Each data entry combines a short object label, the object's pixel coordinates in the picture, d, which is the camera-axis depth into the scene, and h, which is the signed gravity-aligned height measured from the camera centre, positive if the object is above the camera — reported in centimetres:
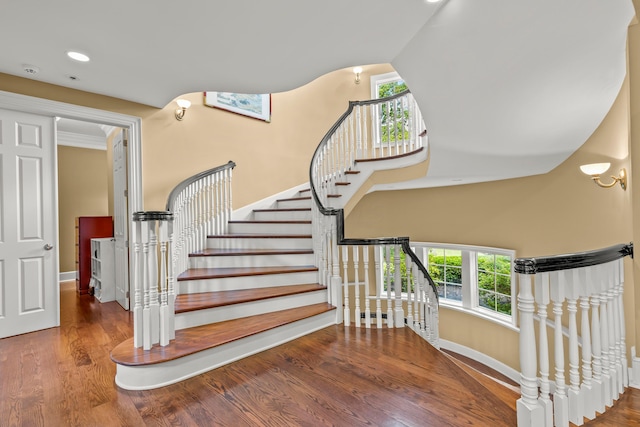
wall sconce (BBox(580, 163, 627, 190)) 262 +31
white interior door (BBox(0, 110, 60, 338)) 299 -1
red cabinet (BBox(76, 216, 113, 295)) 496 -24
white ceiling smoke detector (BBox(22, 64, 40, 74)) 274 +132
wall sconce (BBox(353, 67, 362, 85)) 651 +286
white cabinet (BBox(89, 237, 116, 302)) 430 -67
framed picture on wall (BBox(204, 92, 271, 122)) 439 +165
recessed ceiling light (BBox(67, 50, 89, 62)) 252 +131
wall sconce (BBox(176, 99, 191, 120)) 386 +135
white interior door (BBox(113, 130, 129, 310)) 385 +3
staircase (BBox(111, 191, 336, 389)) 210 -73
